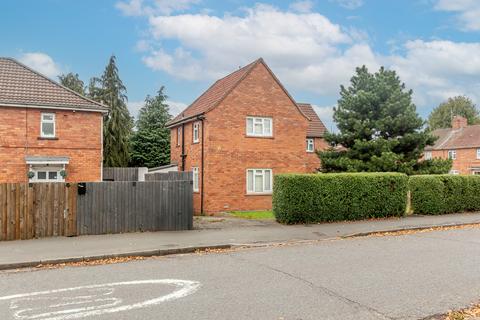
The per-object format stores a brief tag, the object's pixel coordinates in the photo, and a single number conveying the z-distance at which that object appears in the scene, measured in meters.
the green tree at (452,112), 72.31
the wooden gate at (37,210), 11.28
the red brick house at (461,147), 51.50
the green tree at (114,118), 44.47
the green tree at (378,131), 22.83
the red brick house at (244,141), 21.58
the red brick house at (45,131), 19.48
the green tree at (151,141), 42.29
